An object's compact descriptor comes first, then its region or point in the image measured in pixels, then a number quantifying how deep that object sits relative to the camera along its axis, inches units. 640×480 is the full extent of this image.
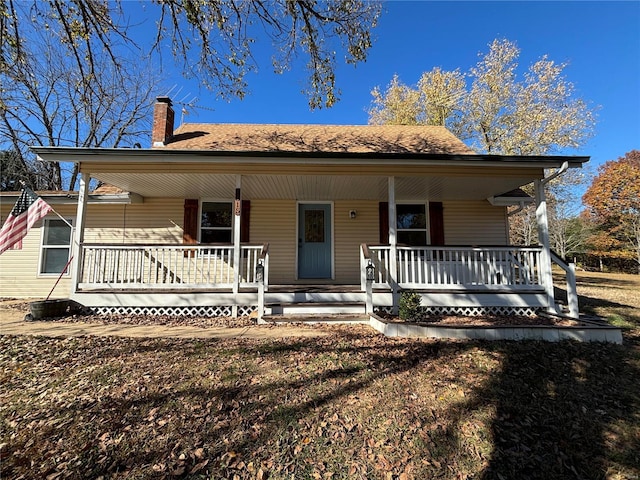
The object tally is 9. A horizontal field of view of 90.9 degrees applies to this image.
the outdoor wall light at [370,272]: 245.6
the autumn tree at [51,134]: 579.5
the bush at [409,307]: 221.1
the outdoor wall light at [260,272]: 246.5
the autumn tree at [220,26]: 191.9
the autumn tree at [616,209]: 964.0
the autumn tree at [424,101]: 743.1
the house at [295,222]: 252.5
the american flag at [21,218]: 245.6
